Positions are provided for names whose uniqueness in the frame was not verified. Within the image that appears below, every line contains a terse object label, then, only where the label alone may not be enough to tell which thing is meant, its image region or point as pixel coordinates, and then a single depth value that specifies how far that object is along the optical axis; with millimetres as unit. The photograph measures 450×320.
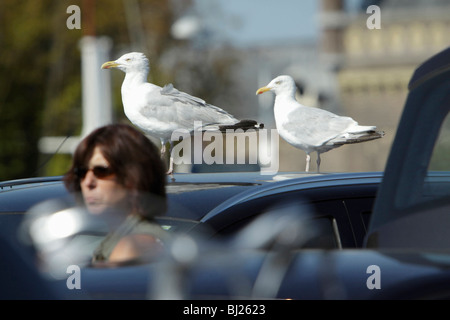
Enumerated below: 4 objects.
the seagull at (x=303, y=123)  6289
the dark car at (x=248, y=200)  6727
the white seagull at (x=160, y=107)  5980
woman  4977
